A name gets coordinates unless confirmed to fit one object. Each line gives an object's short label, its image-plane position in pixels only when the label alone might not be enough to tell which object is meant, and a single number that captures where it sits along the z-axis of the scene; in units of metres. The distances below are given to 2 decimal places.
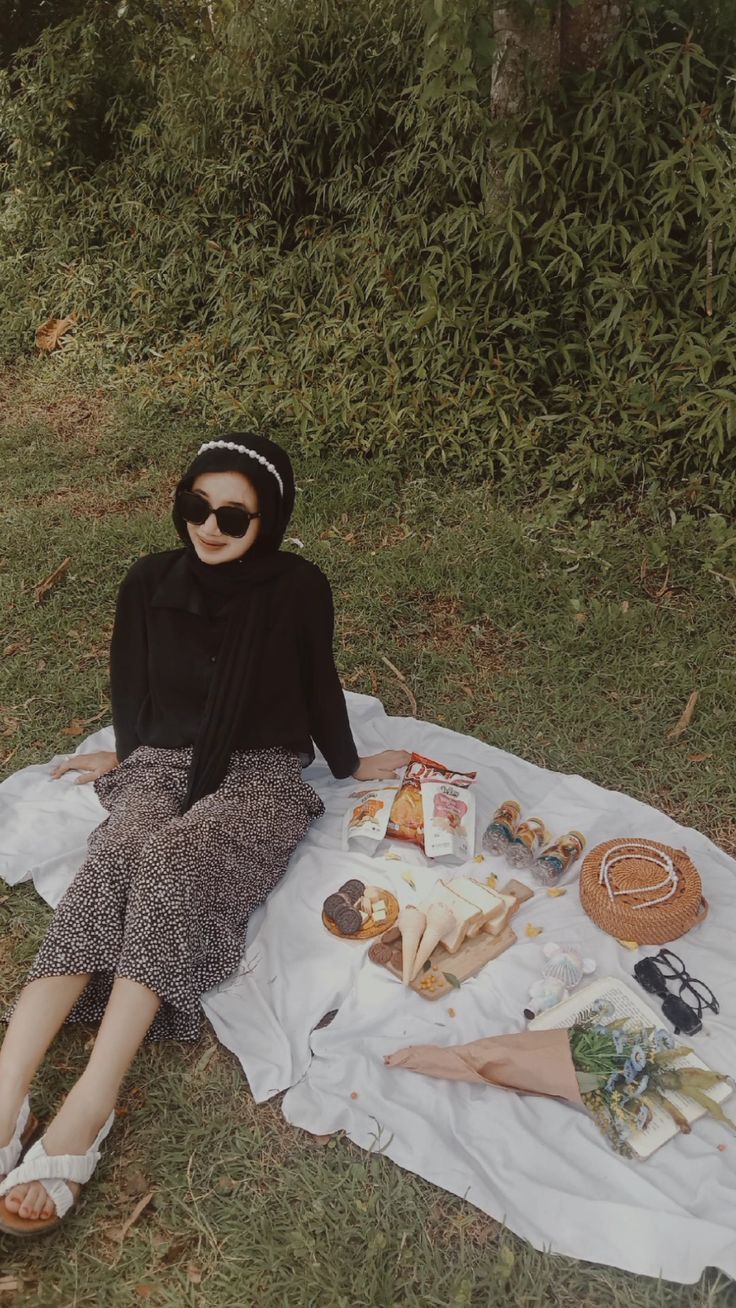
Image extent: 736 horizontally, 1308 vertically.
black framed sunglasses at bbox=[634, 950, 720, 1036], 2.71
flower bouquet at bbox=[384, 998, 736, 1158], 2.48
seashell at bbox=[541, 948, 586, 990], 2.85
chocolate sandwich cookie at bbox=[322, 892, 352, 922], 3.05
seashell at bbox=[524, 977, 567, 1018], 2.78
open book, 2.51
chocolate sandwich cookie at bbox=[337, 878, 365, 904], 3.11
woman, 2.44
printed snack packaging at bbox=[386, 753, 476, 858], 3.34
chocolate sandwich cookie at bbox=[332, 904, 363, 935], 3.01
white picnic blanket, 2.29
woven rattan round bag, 2.95
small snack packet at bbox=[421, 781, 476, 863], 3.28
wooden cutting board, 2.87
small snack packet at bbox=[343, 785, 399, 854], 3.33
